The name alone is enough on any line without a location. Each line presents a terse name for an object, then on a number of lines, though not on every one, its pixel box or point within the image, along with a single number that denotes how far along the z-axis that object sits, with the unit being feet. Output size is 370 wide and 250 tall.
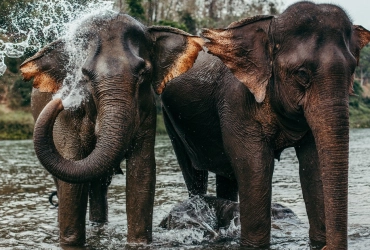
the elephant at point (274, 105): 18.02
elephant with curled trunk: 18.84
